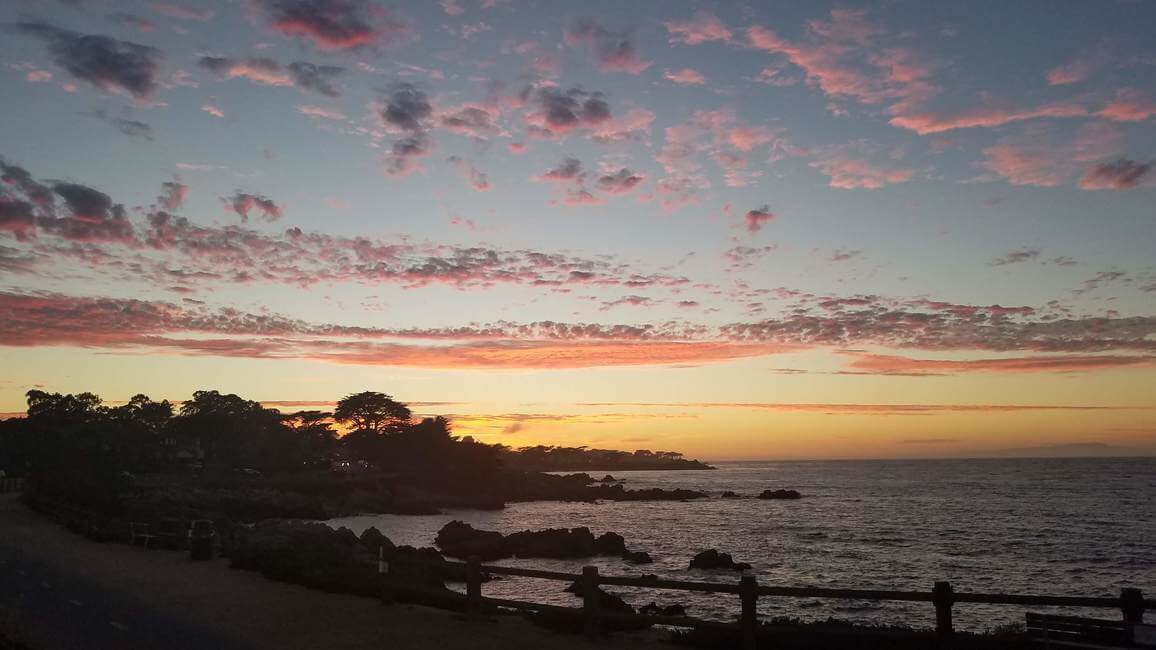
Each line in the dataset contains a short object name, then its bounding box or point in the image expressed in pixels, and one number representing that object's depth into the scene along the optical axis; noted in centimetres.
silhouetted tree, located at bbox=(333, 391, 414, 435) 12950
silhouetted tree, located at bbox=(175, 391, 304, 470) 11762
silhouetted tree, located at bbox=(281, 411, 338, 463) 13262
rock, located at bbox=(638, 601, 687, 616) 2267
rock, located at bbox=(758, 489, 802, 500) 11605
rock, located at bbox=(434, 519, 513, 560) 4666
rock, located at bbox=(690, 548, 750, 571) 4178
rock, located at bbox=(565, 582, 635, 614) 2052
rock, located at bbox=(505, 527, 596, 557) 4638
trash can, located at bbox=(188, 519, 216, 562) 2491
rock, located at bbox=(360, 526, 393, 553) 3631
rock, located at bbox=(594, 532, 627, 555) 4722
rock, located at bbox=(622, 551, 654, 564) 4373
